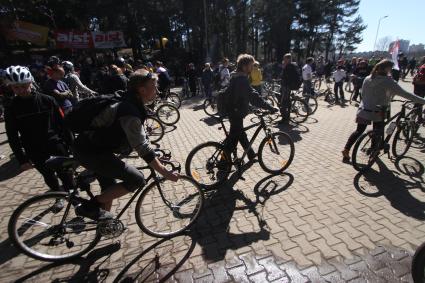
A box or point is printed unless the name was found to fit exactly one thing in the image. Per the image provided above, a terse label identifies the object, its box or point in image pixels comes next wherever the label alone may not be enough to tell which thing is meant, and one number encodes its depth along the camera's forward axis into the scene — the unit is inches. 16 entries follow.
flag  301.9
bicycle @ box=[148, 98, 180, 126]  361.4
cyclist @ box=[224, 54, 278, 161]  177.2
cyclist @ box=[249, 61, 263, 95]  387.2
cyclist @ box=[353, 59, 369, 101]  459.0
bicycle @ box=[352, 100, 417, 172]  196.1
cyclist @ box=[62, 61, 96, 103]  283.6
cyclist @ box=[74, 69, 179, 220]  101.6
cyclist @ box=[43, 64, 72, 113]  227.3
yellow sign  821.2
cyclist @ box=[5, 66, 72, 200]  135.3
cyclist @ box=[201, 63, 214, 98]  531.4
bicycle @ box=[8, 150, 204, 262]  118.4
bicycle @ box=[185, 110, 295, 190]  180.1
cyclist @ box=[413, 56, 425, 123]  310.3
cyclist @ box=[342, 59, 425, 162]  181.0
